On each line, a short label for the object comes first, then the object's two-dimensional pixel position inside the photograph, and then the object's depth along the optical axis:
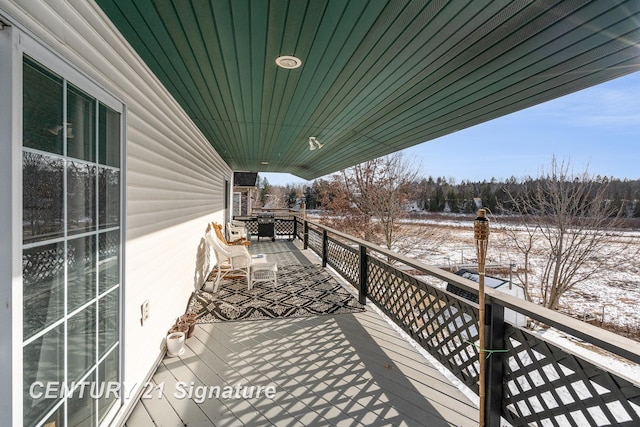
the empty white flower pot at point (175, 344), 2.84
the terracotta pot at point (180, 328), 3.08
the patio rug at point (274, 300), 3.93
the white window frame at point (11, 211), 1.01
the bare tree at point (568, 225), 8.31
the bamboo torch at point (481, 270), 1.83
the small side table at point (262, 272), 4.97
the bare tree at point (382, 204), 12.69
